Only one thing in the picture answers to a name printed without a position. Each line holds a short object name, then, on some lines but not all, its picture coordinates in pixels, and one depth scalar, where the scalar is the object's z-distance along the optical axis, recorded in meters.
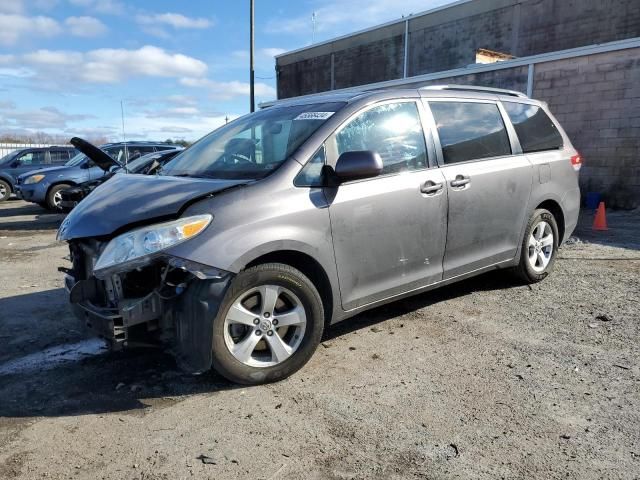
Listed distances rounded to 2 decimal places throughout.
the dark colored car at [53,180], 12.80
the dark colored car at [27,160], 16.86
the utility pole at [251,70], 20.95
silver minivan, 3.00
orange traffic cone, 8.73
